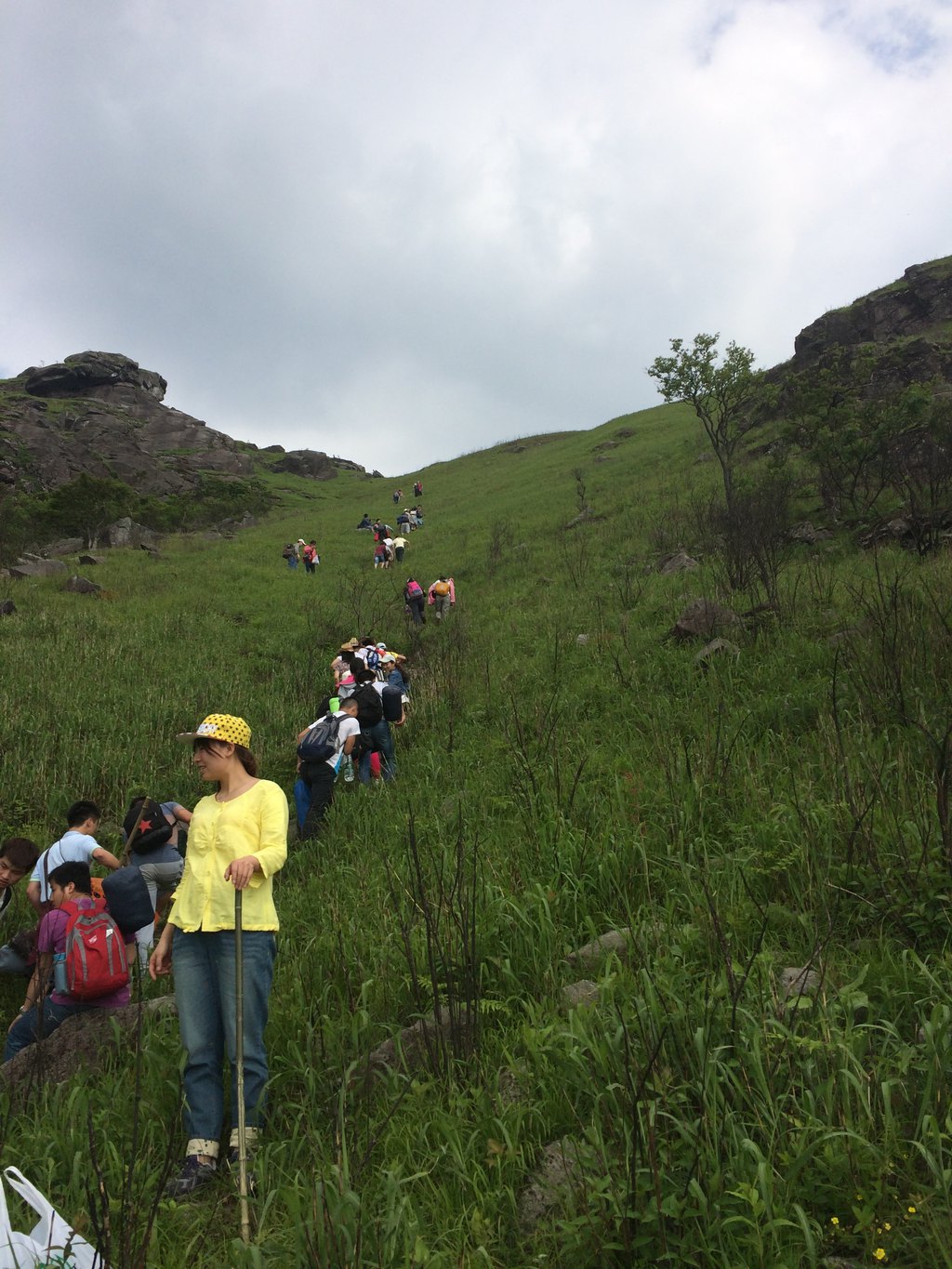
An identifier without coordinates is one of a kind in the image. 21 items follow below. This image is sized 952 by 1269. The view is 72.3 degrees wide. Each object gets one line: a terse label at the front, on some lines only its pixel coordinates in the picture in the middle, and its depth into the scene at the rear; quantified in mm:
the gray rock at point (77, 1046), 3186
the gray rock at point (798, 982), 2449
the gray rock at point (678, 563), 13781
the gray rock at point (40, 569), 19672
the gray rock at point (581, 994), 2836
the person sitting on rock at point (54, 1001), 3680
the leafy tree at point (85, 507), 34812
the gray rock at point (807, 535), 14016
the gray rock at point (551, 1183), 2043
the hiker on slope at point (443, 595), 15320
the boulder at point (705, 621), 8398
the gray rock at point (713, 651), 7582
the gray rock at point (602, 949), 3227
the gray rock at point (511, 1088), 2521
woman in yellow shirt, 2778
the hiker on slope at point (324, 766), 6246
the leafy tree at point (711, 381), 17000
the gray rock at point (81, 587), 17297
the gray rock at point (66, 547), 28909
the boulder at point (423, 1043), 2797
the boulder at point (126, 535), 30938
